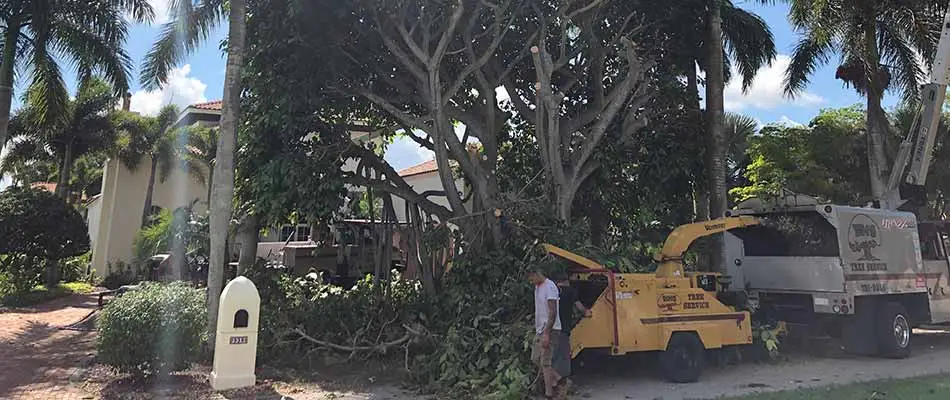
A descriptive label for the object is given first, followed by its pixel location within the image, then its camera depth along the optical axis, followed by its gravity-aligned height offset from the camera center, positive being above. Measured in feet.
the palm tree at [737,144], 91.76 +21.47
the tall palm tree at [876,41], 54.34 +21.60
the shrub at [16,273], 69.15 +2.67
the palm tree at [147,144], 96.94 +22.14
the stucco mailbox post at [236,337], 29.22 -1.59
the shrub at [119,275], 92.67 +3.36
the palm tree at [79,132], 90.94 +22.99
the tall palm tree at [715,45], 48.57 +20.30
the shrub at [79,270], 96.17 +4.39
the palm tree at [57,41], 56.39 +22.53
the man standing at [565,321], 28.32 -0.87
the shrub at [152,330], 28.73 -1.30
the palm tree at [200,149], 95.40 +21.16
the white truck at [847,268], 37.58 +1.98
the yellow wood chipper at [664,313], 30.45 -0.56
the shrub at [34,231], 67.31 +6.87
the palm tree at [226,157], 35.27 +7.45
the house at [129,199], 101.50 +15.08
